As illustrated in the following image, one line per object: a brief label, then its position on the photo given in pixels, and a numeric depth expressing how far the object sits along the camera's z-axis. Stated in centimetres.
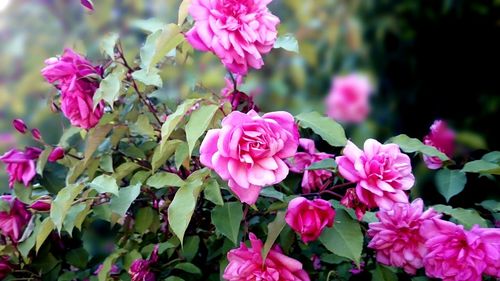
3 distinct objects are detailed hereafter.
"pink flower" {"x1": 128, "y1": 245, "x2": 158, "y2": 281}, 97
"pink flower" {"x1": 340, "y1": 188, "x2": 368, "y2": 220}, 90
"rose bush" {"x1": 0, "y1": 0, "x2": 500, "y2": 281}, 86
